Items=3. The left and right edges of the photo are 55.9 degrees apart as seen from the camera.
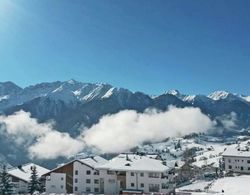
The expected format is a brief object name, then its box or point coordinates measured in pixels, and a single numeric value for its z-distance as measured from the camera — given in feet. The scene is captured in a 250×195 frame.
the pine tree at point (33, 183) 174.44
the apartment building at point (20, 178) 198.26
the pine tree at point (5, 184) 165.62
